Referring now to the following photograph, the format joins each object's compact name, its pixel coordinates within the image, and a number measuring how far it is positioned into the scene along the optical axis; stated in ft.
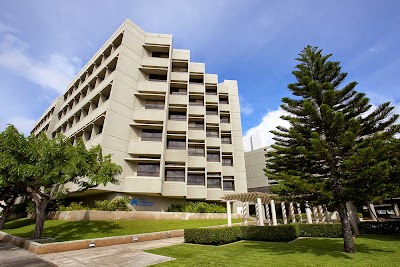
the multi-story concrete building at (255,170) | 141.08
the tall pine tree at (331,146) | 30.45
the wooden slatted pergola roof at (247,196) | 56.03
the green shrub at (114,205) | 65.64
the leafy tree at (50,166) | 39.91
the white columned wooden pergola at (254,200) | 55.72
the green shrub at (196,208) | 81.35
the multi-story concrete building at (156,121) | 81.35
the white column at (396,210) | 104.31
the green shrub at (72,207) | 67.89
